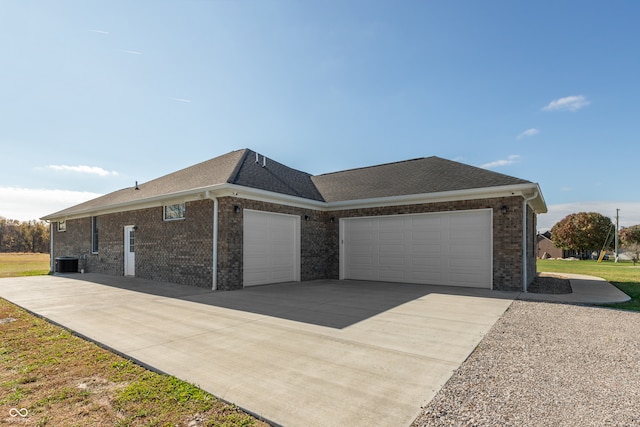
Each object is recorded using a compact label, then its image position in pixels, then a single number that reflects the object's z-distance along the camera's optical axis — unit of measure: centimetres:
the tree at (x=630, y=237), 3958
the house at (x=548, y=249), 5604
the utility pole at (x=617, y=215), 4006
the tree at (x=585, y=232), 4441
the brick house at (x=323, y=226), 988
